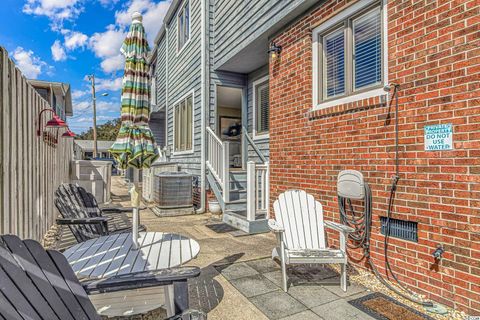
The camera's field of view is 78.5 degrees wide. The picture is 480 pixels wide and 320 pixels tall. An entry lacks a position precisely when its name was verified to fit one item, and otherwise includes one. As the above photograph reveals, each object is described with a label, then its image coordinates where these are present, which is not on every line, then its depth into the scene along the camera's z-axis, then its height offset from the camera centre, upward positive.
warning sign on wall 2.55 +0.19
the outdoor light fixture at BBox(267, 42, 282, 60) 4.91 +1.84
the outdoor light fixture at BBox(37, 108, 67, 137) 4.28 +0.58
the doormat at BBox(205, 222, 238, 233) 5.33 -1.28
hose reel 3.06 -0.61
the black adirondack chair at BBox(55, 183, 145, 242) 3.23 -0.64
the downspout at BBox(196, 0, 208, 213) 7.14 +1.32
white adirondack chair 2.90 -0.77
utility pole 22.83 +4.26
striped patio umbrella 2.55 +0.48
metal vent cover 2.83 -0.71
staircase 5.06 -0.60
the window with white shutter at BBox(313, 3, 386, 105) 3.37 +1.32
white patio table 2.09 -0.76
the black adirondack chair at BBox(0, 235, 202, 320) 1.29 -0.63
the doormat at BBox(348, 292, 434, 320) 2.41 -1.29
